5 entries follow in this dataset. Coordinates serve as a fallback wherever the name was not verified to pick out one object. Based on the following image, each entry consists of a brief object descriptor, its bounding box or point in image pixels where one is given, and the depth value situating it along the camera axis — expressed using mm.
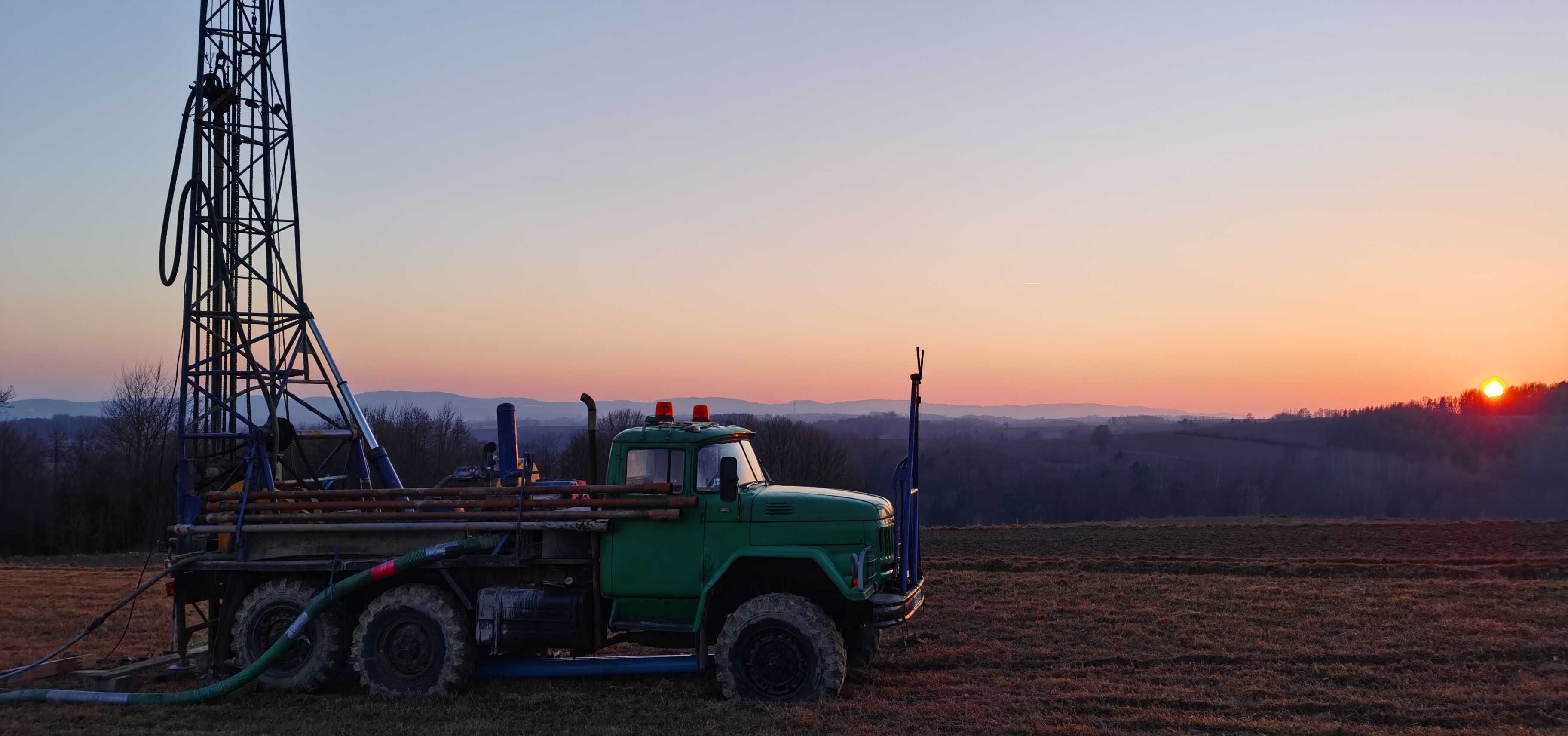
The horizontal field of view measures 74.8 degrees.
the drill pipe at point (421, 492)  10508
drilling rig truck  9875
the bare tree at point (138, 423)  58594
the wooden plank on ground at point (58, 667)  11328
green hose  10078
